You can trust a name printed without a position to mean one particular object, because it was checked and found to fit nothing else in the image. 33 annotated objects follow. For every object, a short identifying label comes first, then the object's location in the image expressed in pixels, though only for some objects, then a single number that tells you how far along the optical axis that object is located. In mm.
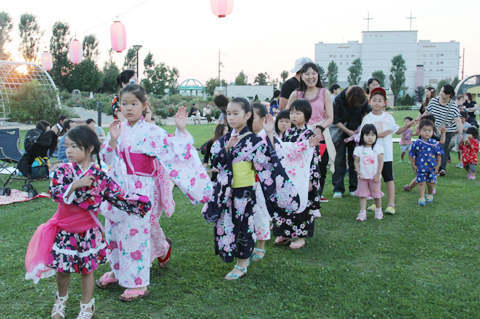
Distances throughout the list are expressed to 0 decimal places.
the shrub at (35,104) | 19562
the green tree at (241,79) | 68062
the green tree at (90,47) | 49625
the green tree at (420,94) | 67750
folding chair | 7712
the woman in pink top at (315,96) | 4910
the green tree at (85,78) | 46375
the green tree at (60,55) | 46781
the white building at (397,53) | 83875
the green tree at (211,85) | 60250
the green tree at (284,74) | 70331
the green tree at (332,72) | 72438
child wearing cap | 5520
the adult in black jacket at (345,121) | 6109
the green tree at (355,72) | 67875
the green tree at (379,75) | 63688
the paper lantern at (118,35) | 13789
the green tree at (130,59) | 52375
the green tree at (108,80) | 48781
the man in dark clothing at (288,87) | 5705
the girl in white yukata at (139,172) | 3160
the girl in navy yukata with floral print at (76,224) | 2676
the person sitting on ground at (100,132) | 10223
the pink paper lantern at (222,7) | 9289
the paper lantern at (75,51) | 17594
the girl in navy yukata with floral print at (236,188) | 3541
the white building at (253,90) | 56500
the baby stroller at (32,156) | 7223
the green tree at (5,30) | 43191
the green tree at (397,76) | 64562
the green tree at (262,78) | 74375
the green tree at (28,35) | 45688
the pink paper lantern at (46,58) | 21203
